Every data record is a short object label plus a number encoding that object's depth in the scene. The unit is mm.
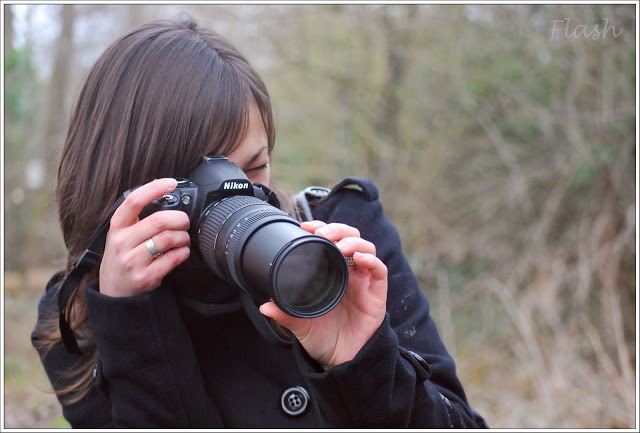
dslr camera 1143
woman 1214
